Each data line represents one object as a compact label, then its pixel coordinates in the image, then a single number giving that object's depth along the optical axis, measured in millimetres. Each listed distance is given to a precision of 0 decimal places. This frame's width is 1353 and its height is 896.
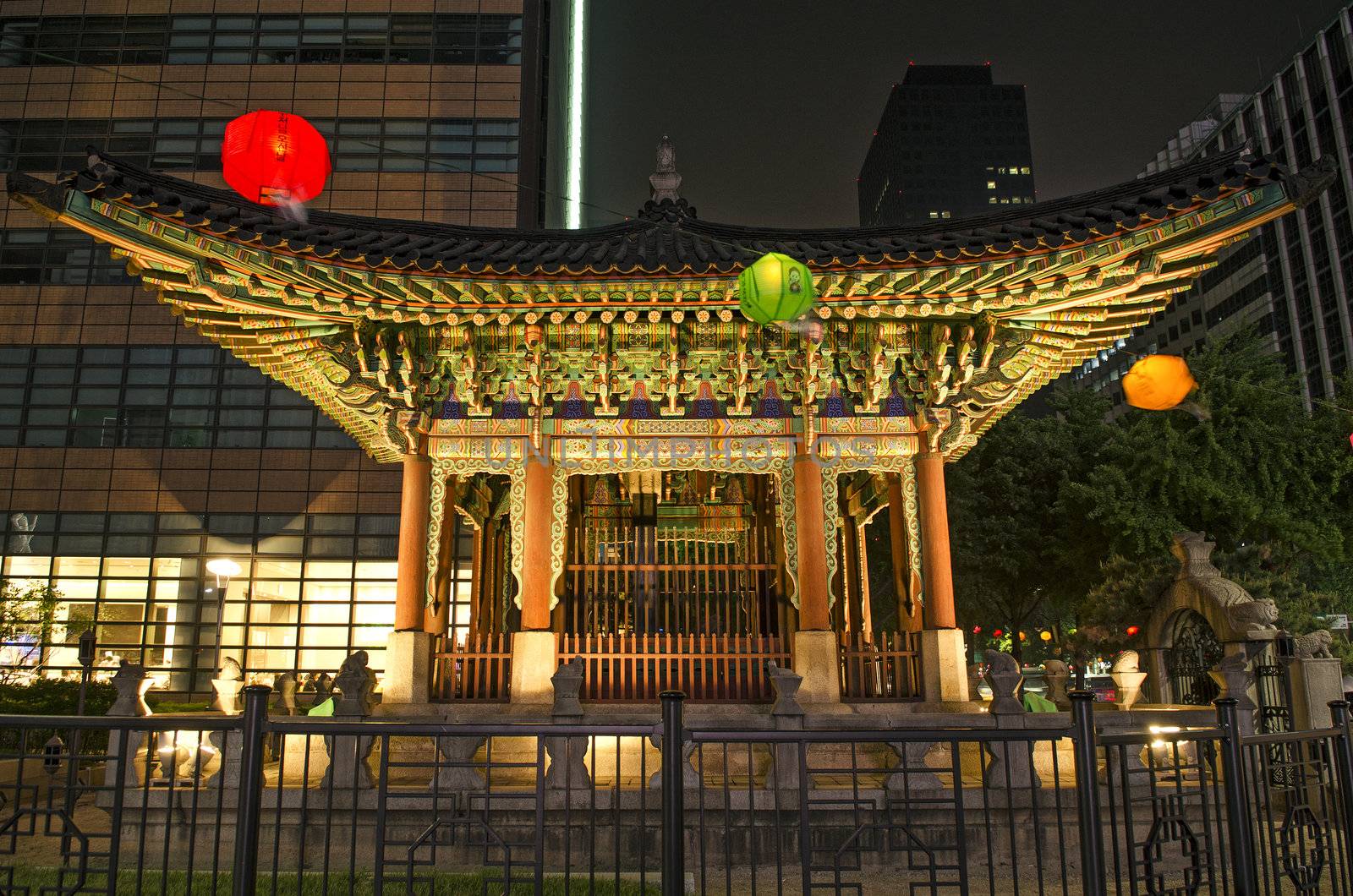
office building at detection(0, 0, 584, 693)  25438
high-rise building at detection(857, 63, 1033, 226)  127312
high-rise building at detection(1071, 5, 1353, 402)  54594
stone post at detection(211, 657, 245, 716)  10797
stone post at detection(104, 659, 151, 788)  8789
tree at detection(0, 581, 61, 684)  23953
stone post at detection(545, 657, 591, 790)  8586
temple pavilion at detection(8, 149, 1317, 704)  9797
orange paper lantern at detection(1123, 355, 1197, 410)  12945
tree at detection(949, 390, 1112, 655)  25922
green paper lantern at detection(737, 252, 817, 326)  9250
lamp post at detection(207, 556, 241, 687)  19031
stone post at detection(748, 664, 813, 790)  8664
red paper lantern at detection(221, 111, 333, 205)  10844
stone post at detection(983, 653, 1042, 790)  8711
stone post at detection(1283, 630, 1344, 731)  11766
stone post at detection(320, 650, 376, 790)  8750
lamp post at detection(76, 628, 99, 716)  15309
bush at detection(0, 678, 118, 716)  18422
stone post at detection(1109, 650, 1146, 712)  12617
